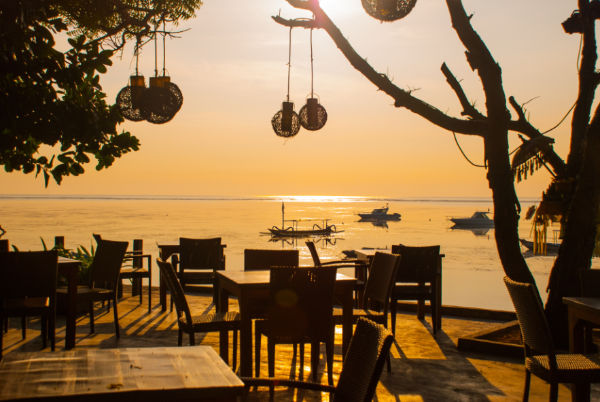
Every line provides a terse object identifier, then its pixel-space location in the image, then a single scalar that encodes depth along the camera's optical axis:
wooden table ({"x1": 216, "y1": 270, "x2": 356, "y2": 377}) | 4.35
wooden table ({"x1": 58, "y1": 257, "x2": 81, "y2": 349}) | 5.35
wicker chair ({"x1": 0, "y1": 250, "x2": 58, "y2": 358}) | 4.84
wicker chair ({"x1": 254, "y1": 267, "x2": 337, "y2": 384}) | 3.96
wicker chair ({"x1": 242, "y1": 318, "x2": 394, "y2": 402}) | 1.93
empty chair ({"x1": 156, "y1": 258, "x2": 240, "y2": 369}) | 4.13
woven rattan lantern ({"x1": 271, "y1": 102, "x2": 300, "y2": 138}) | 6.63
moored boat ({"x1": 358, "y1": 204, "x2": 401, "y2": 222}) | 67.04
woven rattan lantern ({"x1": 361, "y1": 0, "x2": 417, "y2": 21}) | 4.62
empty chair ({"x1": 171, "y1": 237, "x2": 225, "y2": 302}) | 7.64
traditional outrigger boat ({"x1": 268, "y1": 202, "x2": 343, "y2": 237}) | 43.28
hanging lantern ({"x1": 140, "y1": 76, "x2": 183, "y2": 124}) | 6.05
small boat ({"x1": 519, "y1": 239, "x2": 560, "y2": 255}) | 35.26
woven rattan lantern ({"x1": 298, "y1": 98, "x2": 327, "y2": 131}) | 6.66
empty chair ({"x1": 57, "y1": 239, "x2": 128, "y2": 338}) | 6.00
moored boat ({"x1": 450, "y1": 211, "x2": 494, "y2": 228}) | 59.34
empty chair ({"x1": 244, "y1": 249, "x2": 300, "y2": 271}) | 5.58
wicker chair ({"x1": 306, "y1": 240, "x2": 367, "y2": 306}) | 6.55
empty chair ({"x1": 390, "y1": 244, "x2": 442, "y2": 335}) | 6.50
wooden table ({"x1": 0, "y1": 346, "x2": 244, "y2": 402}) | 1.68
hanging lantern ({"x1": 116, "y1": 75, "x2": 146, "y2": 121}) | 6.09
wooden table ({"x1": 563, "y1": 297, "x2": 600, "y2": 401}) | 3.48
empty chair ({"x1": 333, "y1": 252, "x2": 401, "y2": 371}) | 4.83
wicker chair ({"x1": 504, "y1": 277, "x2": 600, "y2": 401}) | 3.23
